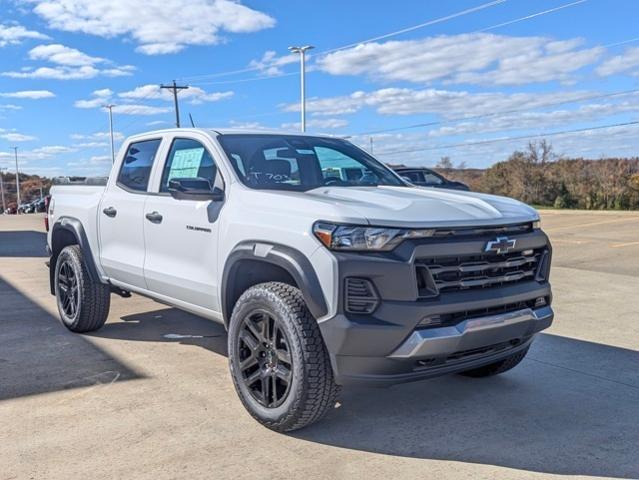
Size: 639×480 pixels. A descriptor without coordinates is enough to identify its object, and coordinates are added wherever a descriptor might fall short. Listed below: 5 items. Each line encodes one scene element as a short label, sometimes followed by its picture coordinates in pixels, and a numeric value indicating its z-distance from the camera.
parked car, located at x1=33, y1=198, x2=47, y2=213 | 53.67
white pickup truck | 3.29
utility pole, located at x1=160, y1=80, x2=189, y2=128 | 46.66
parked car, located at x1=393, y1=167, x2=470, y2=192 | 15.60
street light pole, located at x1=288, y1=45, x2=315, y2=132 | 34.28
